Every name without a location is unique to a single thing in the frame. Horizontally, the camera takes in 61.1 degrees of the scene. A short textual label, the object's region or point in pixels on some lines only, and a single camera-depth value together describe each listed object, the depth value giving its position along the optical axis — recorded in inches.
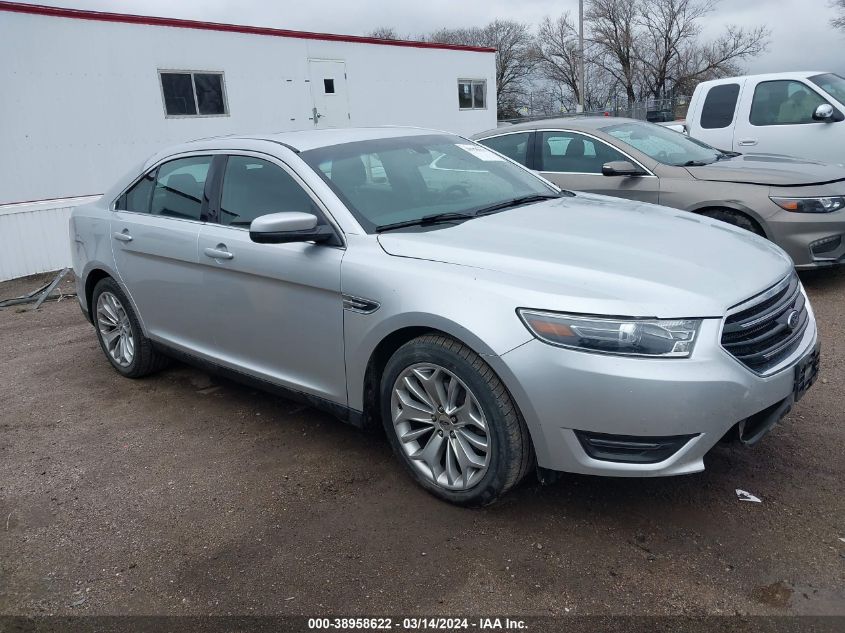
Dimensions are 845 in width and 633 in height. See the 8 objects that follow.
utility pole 1220.0
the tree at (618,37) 1967.3
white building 440.1
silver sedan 102.5
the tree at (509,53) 2197.3
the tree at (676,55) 1967.3
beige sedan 222.7
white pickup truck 305.3
